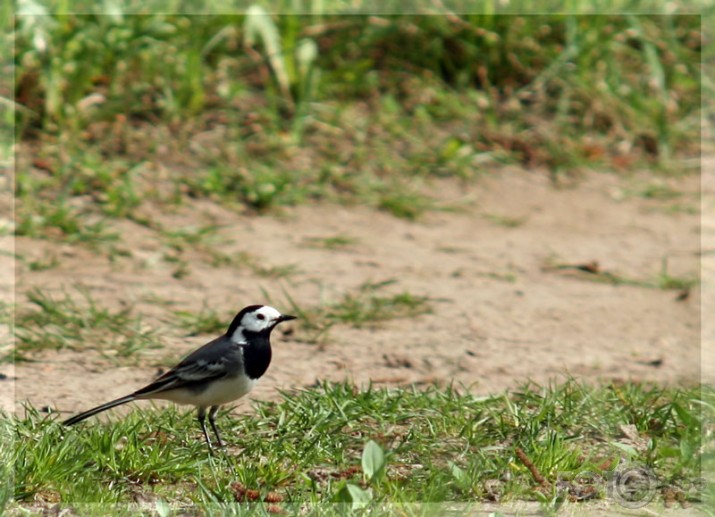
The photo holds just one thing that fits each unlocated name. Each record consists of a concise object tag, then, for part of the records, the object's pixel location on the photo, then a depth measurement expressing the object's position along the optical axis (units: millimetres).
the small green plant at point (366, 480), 7469
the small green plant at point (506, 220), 15625
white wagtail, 8719
